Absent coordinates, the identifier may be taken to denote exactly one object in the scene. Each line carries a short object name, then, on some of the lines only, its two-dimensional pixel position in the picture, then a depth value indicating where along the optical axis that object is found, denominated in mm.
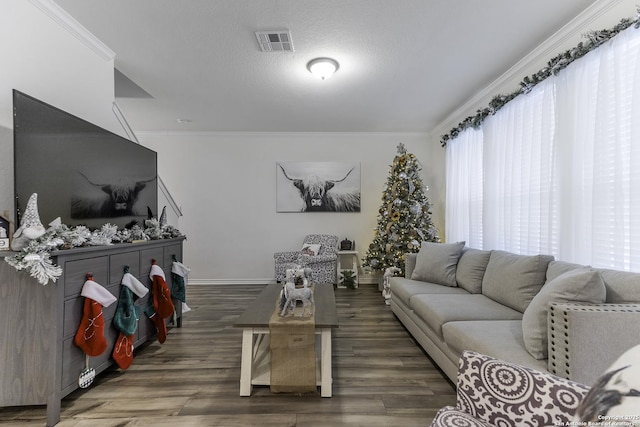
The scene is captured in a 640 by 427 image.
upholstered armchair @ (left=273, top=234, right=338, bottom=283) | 4777
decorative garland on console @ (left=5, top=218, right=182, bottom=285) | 1560
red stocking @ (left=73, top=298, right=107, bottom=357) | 1866
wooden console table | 1709
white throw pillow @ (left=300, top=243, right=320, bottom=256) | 4937
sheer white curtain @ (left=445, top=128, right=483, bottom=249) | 3801
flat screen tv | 1721
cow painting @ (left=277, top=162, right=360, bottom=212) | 5410
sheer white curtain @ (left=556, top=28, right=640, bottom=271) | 1883
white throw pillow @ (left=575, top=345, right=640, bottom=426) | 526
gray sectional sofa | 1334
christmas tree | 4562
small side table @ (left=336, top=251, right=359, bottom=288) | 5266
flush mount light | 2889
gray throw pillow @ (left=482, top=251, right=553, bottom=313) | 2234
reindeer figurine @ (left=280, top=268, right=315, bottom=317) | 2090
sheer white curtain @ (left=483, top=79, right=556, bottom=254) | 2592
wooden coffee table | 1945
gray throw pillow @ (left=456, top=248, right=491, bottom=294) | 2865
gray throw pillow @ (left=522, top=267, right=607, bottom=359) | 1534
